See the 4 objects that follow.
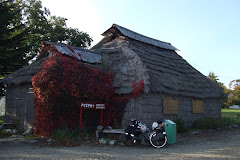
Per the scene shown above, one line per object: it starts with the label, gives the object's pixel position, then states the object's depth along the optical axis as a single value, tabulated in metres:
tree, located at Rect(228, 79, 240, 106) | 47.72
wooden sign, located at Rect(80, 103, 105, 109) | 10.98
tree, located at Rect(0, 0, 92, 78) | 19.45
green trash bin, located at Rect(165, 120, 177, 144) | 10.09
